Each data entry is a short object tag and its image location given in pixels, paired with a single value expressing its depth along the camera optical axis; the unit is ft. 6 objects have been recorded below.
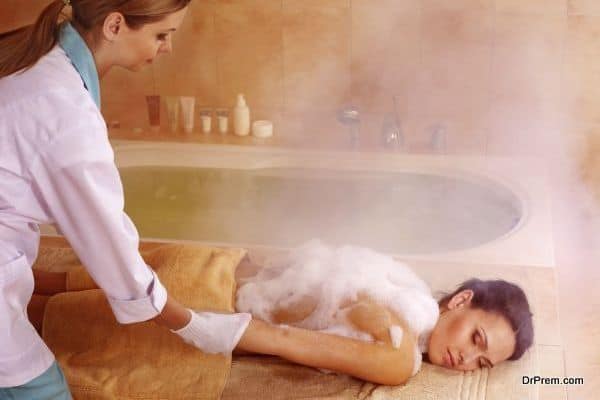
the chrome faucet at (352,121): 10.22
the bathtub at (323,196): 9.12
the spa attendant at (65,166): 4.08
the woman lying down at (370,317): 5.58
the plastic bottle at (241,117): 10.50
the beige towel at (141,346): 5.62
